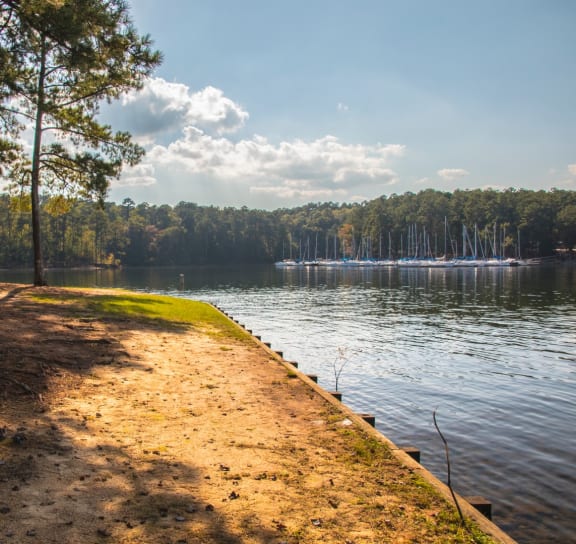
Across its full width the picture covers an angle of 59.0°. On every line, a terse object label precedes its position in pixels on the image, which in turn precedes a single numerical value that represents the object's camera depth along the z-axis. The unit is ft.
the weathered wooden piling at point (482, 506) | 21.90
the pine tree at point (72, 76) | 53.93
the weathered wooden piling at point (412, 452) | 27.50
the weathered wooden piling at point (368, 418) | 33.50
